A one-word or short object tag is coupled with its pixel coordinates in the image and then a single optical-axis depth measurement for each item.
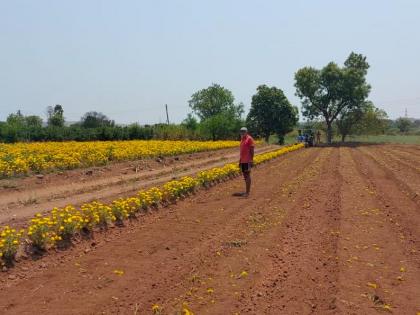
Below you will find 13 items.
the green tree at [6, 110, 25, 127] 55.41
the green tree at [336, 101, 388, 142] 65.68
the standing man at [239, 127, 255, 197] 13.23
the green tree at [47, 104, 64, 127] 69.12
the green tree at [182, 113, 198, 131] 56.34
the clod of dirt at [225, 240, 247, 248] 7.53
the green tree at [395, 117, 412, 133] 108.69
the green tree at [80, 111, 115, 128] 65.97
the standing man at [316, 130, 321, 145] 57.09
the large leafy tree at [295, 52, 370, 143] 61.44
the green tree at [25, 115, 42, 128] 71.22
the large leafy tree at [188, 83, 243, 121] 96.38
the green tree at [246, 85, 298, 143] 60.53
